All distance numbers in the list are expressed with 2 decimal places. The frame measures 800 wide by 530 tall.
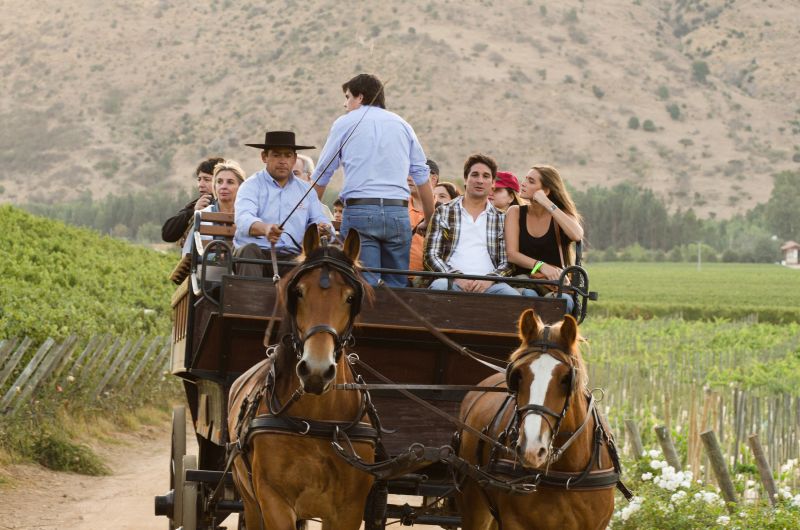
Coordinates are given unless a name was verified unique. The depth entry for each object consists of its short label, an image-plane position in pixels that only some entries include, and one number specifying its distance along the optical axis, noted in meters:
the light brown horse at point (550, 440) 13.41
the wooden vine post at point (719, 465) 22.80
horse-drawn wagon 13.62
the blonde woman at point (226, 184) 21.59
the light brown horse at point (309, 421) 13.38
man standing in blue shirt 17.16
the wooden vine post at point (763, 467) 22.72
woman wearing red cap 21.28
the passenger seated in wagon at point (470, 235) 18.33
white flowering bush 19.87
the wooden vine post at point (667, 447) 24.73
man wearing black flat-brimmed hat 17.77
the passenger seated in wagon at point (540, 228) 18.09
